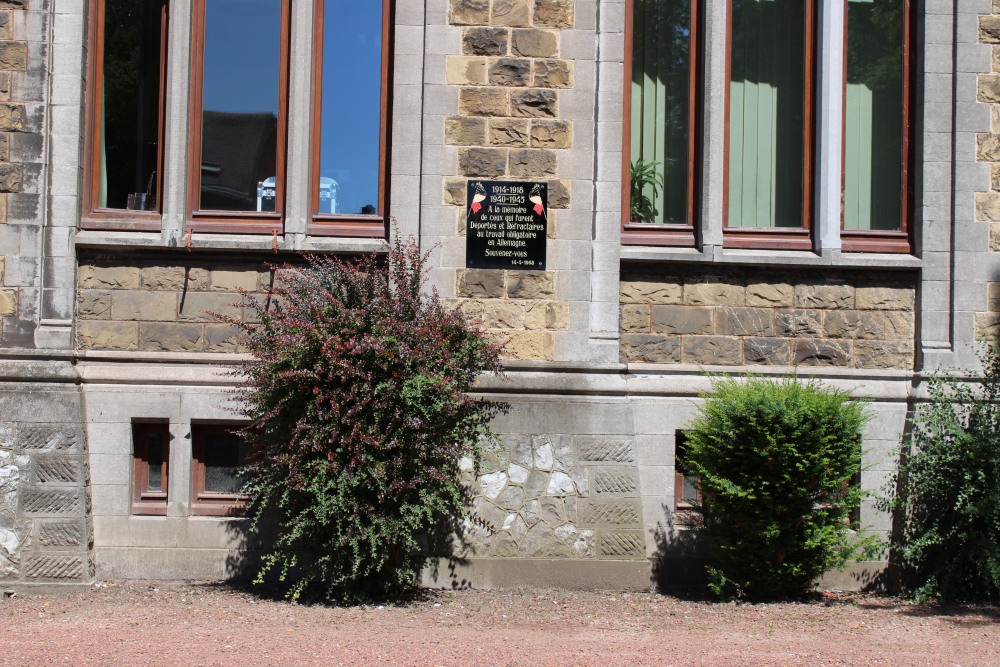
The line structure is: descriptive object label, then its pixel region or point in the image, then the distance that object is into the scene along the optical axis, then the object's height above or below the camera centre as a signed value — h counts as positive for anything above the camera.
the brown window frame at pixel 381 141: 8.23 +1.72
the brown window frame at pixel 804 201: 8.38 +1.31
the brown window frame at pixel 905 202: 8.36 +1.31
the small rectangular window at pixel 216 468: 7.91 -1.06
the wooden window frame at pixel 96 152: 8.10 +1.56
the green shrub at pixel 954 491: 7.42 -1.07
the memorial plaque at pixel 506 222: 7.96 +1.01
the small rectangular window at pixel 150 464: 7.94 -1.04
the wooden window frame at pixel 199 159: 8.20 +1.54
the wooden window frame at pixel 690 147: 8.37 +1.76
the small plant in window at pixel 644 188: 8.56 +1.42
